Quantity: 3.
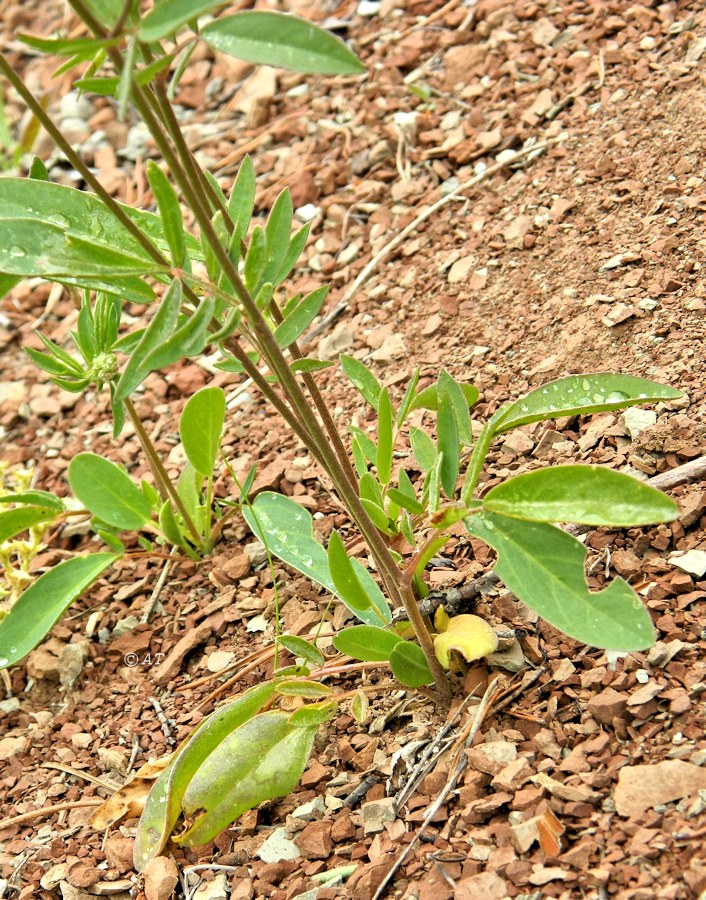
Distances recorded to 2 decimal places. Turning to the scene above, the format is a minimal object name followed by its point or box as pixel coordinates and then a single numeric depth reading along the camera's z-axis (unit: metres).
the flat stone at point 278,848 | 0.72
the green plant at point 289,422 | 0.67
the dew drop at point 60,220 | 0.70
